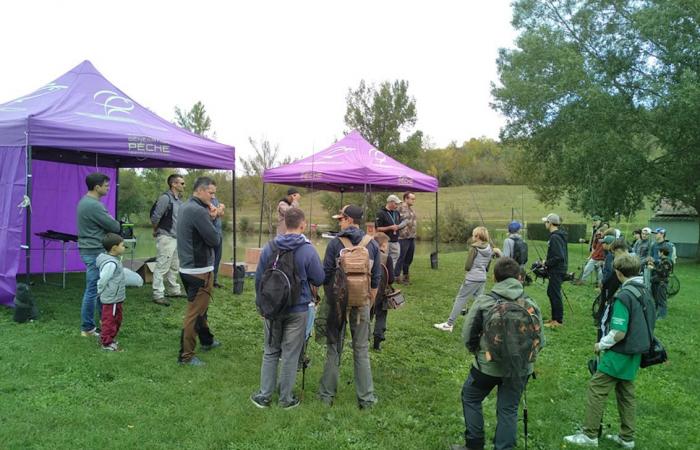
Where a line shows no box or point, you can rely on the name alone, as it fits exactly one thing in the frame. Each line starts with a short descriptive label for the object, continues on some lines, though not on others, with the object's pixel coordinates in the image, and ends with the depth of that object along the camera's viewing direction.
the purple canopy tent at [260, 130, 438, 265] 10.09
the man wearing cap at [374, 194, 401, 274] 9.27
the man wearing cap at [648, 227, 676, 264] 9.46
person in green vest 3.52
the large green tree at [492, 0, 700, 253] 17.77
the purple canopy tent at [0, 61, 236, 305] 5.96
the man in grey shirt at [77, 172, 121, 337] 5.39
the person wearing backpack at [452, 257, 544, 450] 3.07
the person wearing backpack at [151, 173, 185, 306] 7.15
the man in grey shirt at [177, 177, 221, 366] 4.64
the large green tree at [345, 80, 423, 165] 39.84
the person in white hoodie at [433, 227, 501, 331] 6.53
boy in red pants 4.99
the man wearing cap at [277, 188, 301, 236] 7.36
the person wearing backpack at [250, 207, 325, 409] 3.71
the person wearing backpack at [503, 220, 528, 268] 7.08
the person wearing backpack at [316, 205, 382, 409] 3.90
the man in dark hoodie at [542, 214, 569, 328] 7.05
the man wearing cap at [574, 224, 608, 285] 11.04
